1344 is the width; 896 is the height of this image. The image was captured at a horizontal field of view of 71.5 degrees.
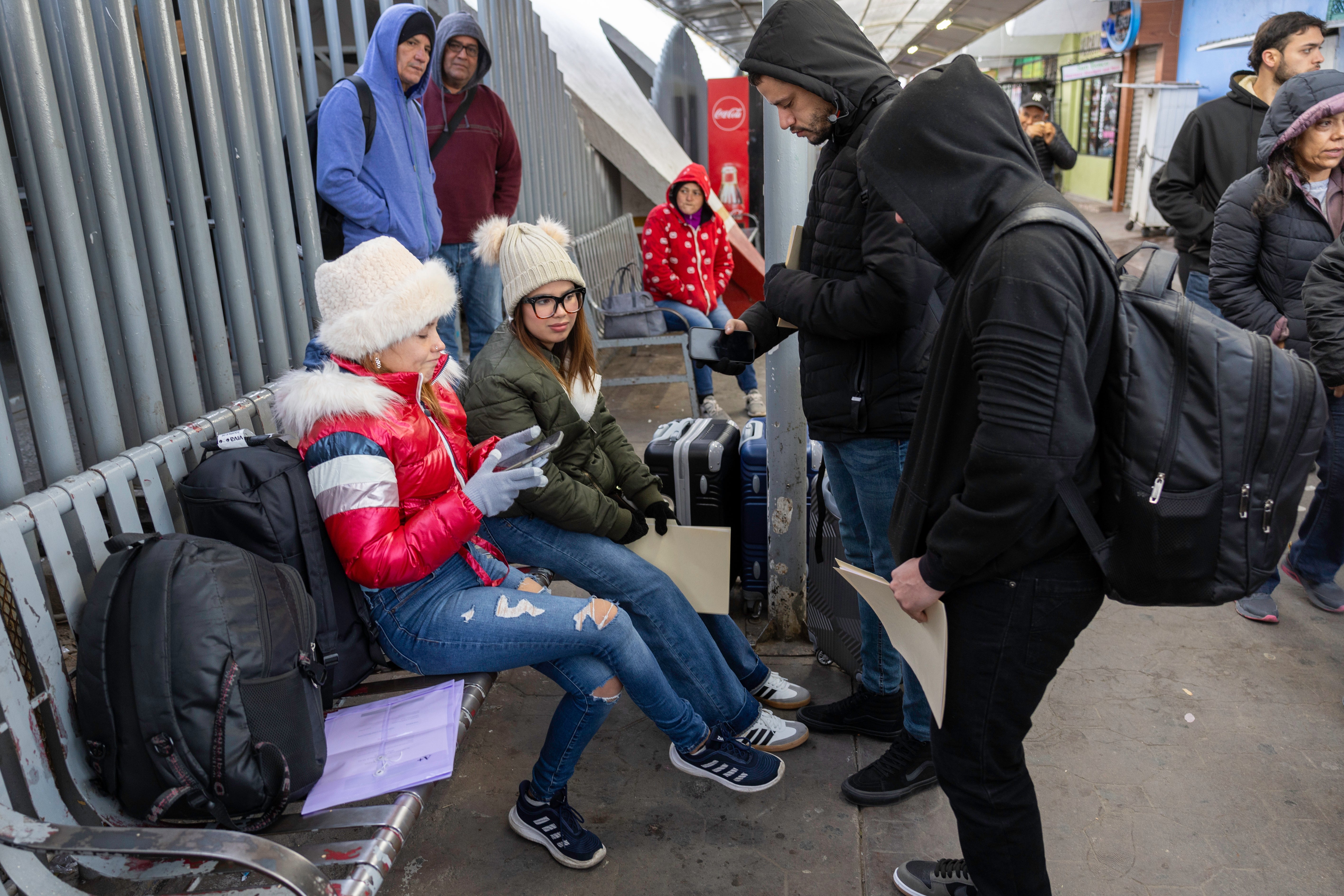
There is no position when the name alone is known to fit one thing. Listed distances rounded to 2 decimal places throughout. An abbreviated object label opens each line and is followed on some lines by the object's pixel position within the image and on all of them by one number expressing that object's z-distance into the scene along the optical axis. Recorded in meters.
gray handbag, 6.02
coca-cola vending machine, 12.24
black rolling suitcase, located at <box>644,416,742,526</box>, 3.50
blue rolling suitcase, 3.56
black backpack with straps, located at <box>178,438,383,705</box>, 1.93
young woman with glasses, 2.60
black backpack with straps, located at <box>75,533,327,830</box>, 1.62
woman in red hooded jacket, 6.12
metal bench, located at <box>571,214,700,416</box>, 6.09
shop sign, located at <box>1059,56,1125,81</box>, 20.53
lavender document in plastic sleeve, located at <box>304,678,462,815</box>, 1.86
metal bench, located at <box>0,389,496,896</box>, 1.50
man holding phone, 2.27
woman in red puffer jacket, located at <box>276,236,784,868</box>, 2.06
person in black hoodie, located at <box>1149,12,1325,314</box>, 3.97
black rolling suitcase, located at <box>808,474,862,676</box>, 3.10
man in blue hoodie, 3.57
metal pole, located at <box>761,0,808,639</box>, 3.13
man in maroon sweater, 4.71
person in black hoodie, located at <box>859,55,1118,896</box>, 1.47
